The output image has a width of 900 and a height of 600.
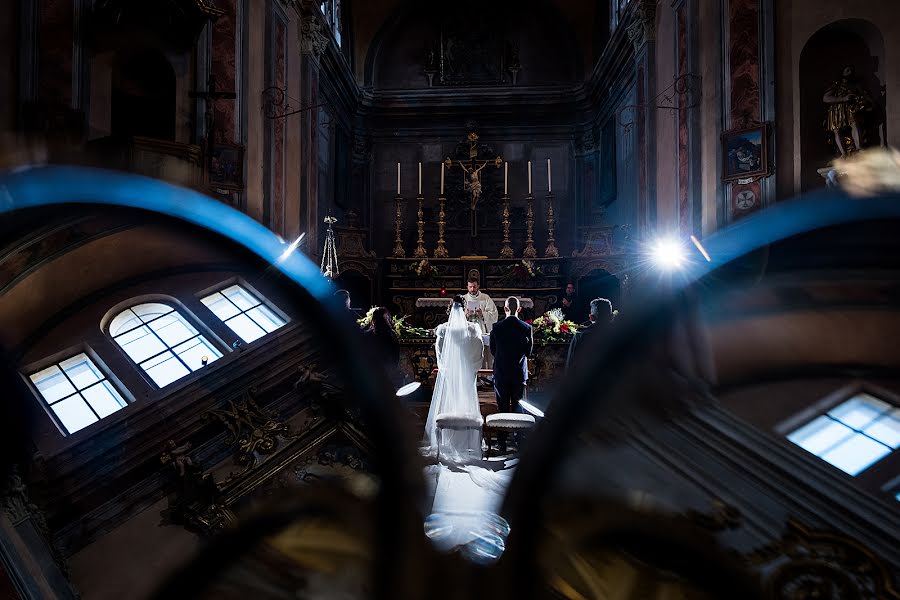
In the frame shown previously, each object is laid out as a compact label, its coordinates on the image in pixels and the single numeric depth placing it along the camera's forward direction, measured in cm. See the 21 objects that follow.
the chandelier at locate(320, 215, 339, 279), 1072
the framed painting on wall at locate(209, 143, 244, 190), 755
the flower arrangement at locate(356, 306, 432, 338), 845
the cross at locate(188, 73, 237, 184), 711
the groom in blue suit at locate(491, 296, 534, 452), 635
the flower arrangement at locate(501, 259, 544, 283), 1272
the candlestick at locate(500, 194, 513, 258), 1348
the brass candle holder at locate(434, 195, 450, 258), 1357
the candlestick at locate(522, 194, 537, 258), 1341
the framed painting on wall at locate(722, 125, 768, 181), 723
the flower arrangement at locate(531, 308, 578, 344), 809
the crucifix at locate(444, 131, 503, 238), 1453
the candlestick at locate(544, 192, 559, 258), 1327
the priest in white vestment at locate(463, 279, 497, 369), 916
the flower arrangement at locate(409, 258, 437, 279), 1295
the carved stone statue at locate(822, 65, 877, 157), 668
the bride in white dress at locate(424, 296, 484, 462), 619
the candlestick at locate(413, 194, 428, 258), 1351
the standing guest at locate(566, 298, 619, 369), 501
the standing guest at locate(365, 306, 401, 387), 612
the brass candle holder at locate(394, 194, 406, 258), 1364
